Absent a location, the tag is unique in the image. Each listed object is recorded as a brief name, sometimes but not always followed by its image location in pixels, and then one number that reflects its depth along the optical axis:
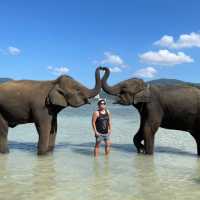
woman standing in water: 8.01
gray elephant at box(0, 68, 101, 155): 8.13
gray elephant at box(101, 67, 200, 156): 8.35
